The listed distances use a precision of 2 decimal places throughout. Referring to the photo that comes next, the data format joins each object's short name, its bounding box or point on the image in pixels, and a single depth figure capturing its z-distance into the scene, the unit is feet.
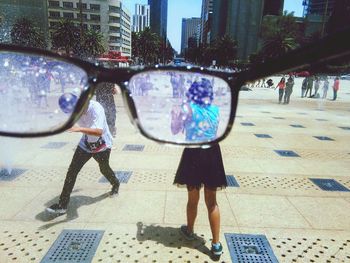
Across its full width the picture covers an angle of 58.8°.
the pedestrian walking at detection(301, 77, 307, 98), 74.61
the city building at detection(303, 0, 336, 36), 297.53
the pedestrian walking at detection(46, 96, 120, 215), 12.46
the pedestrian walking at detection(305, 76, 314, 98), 74.08
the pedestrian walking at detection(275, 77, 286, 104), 60.08
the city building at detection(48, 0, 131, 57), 305.73
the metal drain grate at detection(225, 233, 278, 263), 10.37
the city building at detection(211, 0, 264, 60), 306.96
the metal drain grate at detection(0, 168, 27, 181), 16.98
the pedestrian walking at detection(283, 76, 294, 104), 57.77
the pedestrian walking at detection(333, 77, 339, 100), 68.45
